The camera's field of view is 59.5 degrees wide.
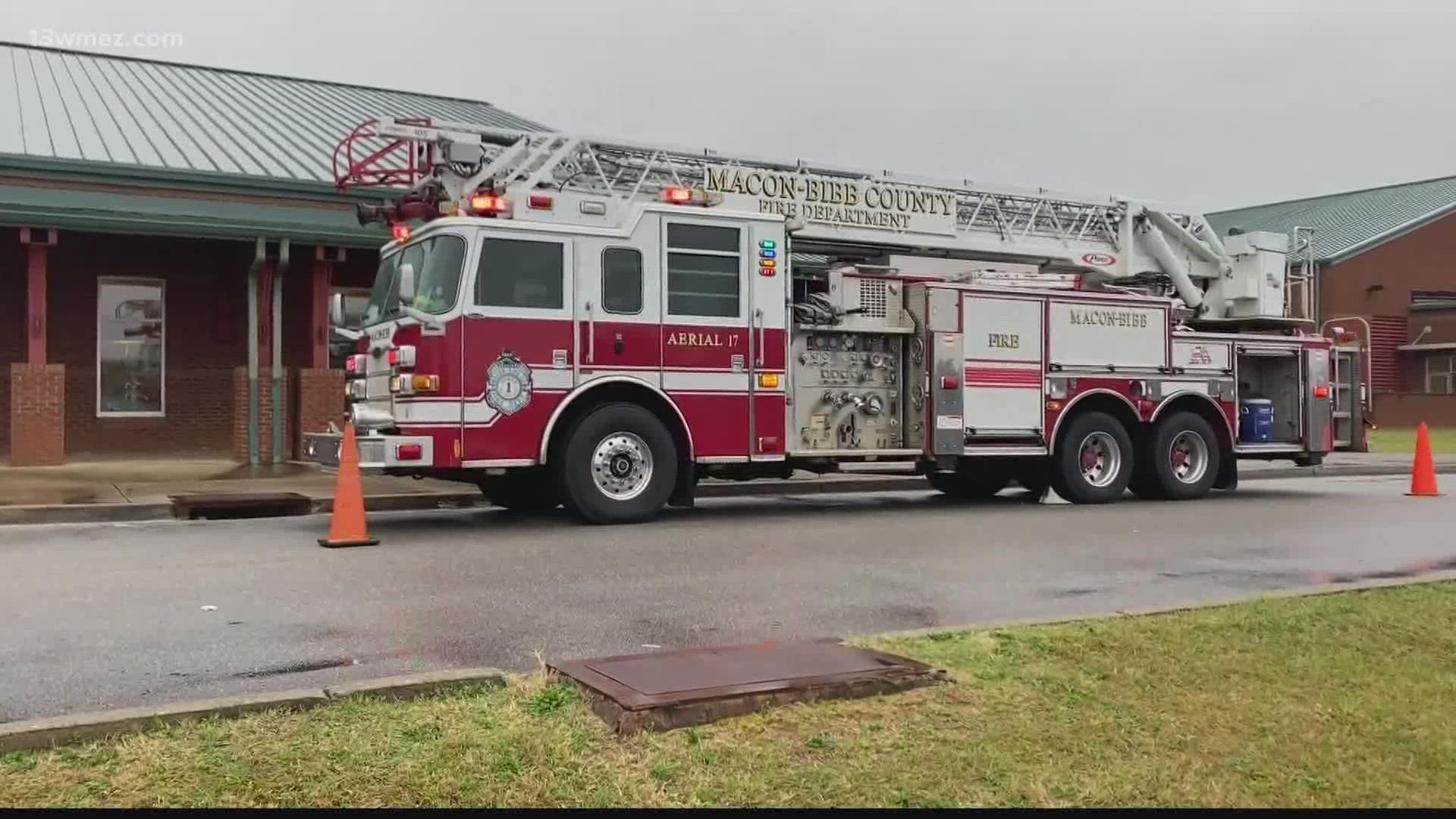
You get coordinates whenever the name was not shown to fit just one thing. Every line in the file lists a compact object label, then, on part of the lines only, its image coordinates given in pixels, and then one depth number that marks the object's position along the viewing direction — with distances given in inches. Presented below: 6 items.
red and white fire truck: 413.7
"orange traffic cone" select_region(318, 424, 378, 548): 375.9
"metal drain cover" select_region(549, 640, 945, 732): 166.1
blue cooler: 579.5
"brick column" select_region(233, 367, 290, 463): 682.2
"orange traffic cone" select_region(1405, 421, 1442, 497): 591.8
